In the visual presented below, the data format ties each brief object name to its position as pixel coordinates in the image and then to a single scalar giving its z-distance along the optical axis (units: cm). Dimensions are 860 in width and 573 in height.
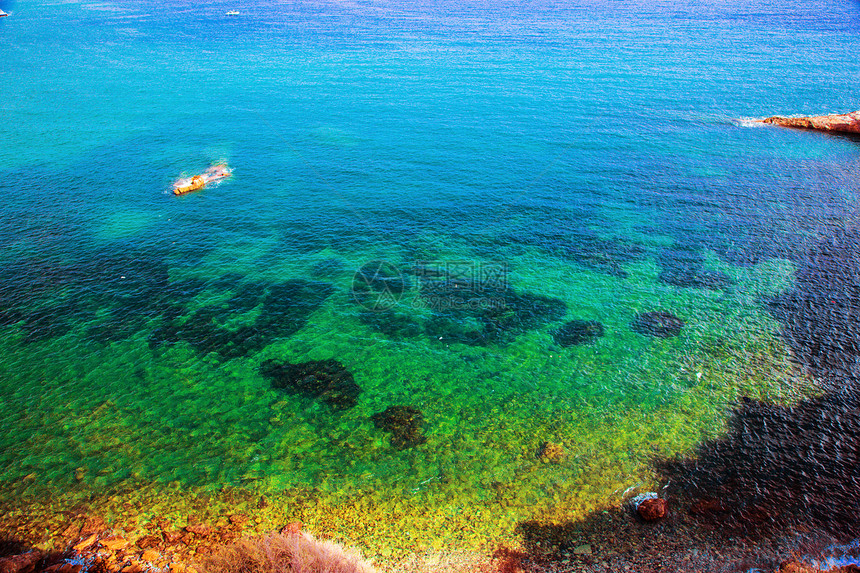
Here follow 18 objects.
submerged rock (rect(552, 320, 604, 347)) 5078
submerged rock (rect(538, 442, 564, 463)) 3894
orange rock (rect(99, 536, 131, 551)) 3231
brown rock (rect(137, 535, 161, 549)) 3247
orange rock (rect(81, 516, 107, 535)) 3341
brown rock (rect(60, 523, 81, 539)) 3306
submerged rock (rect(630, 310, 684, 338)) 5100
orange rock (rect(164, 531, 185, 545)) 3284
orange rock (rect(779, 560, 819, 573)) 3136
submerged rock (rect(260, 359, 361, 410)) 4506
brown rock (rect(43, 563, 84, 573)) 3019
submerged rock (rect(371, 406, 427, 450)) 4081
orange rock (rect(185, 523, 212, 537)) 3341
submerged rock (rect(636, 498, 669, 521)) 3388
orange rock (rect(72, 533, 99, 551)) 3209
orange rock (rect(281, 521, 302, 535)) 3356
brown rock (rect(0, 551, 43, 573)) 2989
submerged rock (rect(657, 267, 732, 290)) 5753
